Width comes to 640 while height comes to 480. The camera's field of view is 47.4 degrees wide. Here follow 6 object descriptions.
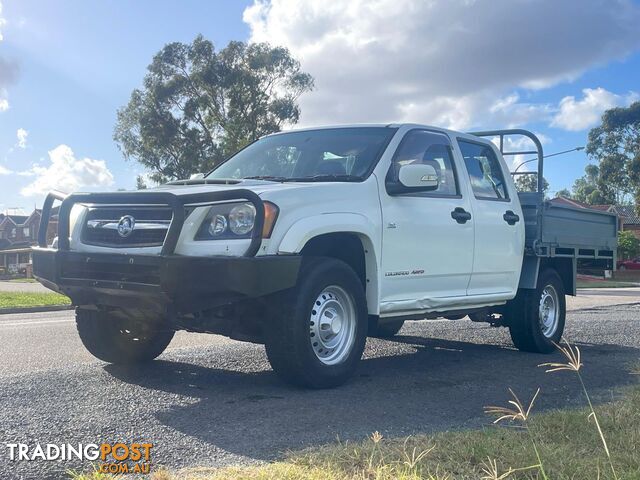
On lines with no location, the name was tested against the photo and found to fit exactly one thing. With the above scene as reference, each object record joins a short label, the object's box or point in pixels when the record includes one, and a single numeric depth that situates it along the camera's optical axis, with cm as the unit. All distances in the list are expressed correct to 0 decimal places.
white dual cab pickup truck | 459
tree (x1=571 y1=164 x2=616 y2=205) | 7025
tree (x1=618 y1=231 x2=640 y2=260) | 4919
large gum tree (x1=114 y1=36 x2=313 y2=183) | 3819
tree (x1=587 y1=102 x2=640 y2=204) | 5572
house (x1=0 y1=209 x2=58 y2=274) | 8956
